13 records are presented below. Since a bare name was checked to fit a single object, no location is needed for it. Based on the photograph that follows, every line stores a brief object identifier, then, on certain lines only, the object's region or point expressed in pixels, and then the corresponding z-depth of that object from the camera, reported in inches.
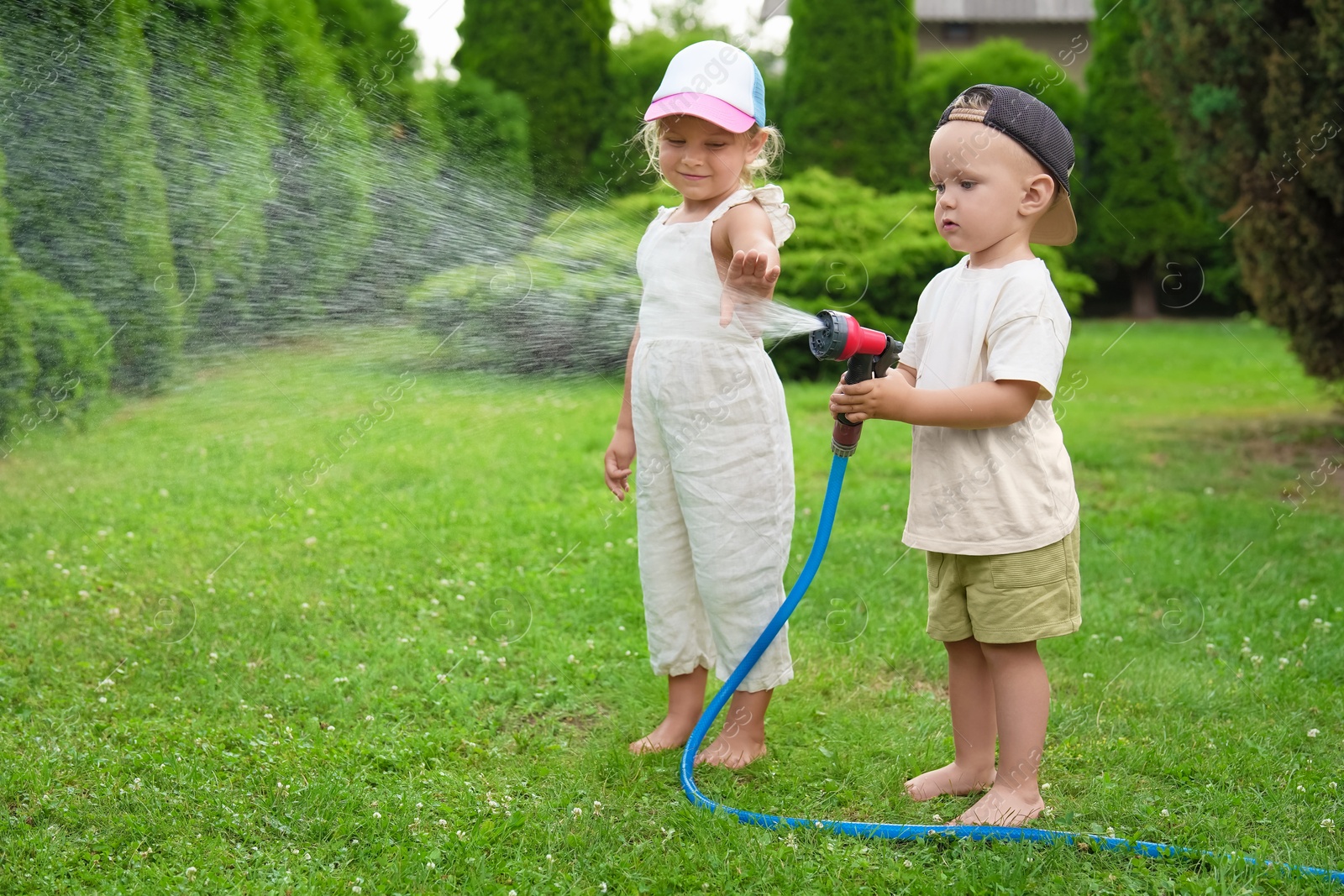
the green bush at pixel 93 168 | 218.1
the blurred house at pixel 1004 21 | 1031.0
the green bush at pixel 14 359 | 219.9
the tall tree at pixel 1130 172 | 633.6
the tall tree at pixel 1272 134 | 233.1
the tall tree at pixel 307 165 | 238.5
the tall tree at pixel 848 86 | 577.6
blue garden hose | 101.5
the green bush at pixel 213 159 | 240.8
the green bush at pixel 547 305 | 143.4
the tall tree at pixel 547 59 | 538.0
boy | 99.2
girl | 109.9
